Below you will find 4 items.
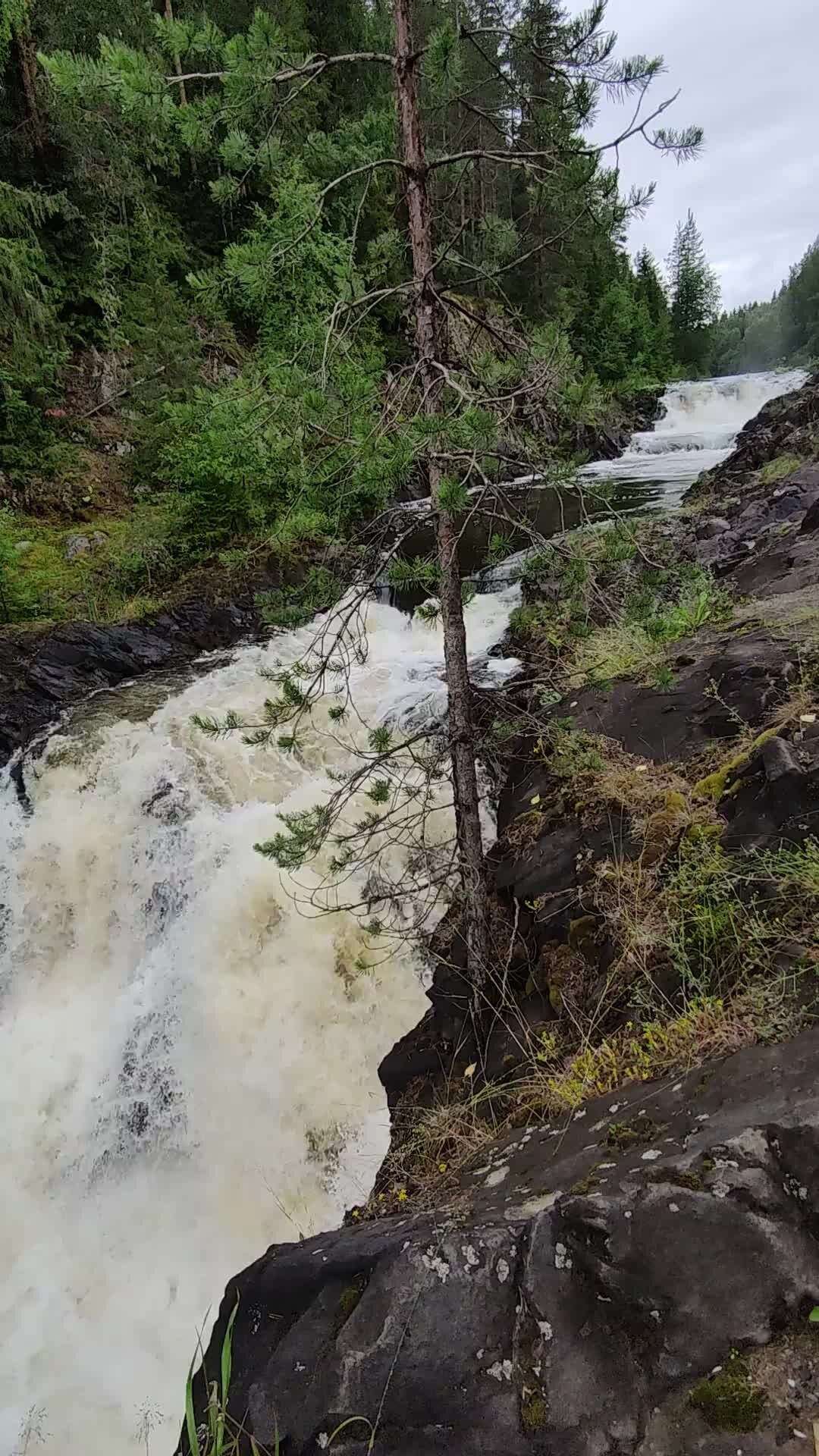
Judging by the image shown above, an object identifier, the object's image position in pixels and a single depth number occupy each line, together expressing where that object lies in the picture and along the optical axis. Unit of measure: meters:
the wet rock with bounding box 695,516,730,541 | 10.24
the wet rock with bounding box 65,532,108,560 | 10.68
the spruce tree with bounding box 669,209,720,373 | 50.94
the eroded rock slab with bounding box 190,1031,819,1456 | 1.90
